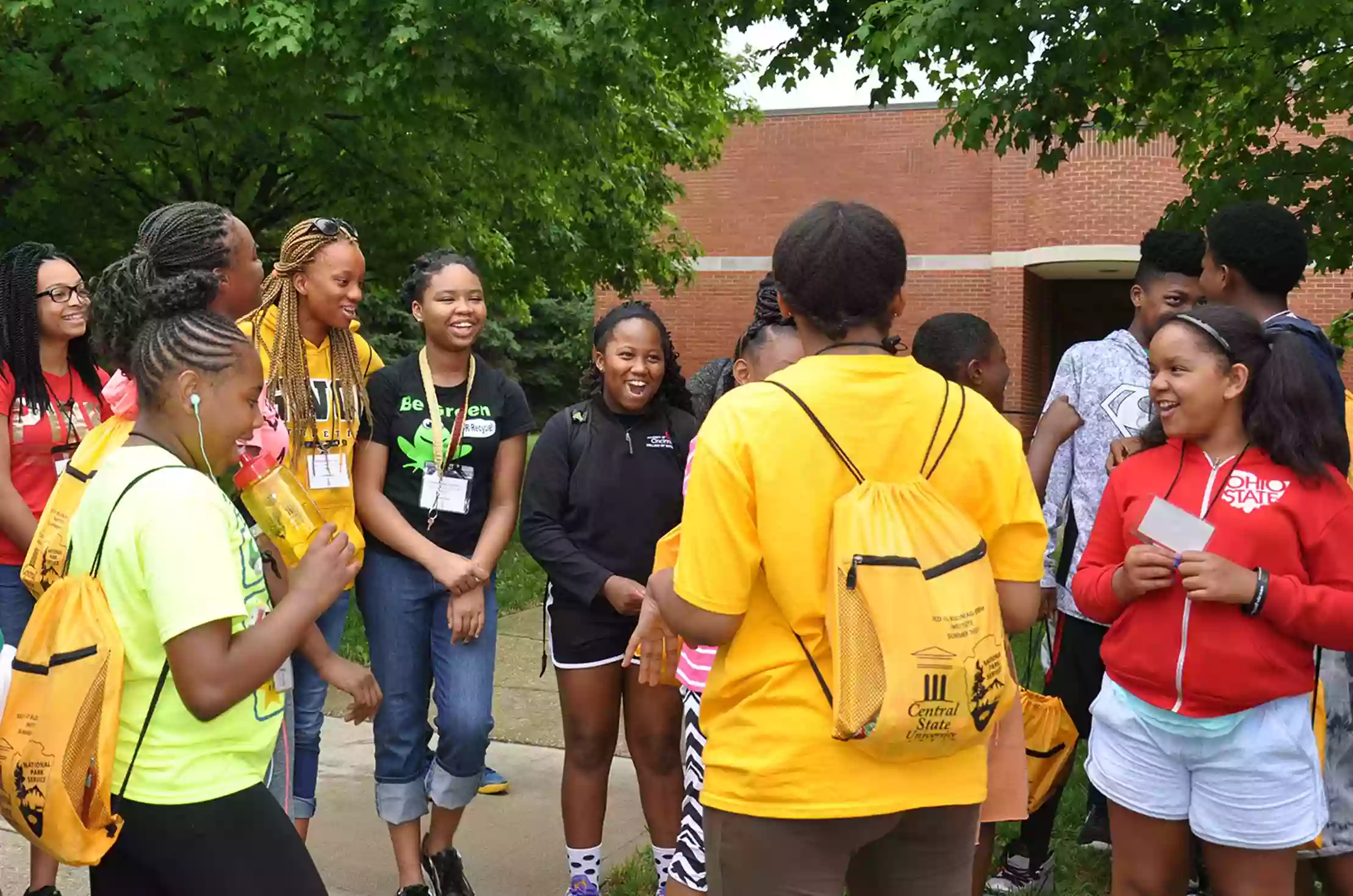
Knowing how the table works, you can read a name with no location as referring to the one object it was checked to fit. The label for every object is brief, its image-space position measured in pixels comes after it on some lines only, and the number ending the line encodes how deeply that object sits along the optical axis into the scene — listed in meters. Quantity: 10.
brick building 21.34
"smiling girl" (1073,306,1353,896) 2.89
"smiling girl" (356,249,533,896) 4.13
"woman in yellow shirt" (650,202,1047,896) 2.25
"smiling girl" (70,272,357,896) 2.25
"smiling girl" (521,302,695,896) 4.09
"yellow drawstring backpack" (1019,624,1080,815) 3.99
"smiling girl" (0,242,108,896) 4.23
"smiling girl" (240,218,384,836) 3.92
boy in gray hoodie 4.19
